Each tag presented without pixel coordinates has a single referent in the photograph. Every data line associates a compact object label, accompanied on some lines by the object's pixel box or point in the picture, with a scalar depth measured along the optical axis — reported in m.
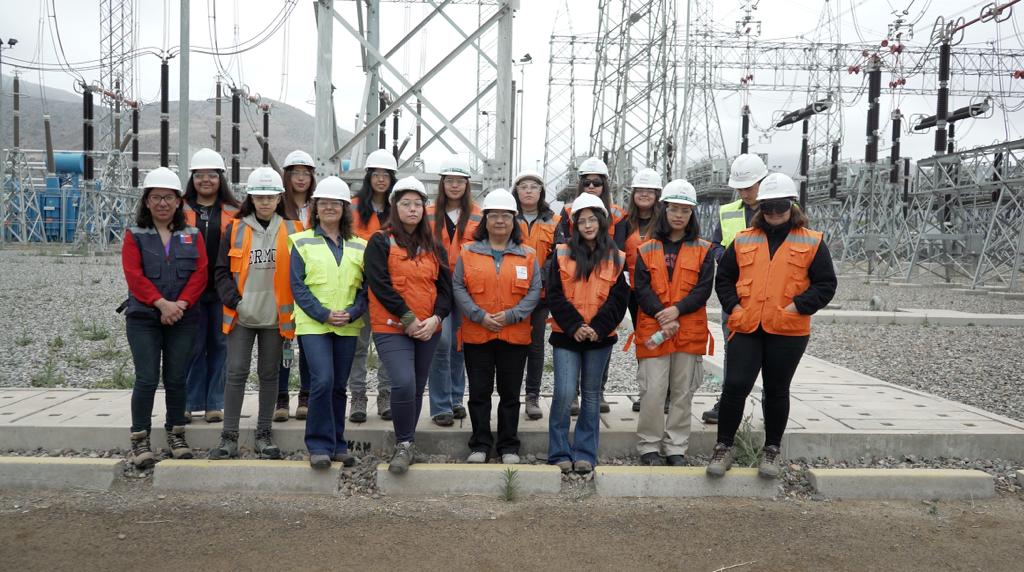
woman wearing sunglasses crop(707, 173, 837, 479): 4.52
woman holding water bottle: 4.85
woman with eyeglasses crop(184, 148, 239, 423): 5.20
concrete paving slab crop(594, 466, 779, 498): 4.65
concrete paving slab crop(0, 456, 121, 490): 4.61
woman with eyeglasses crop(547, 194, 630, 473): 4.67
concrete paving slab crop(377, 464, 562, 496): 4.59
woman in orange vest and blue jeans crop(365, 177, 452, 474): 4.59
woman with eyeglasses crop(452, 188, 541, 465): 4.76
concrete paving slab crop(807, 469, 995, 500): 4.67
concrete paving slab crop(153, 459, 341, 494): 4.58
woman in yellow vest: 4.56
